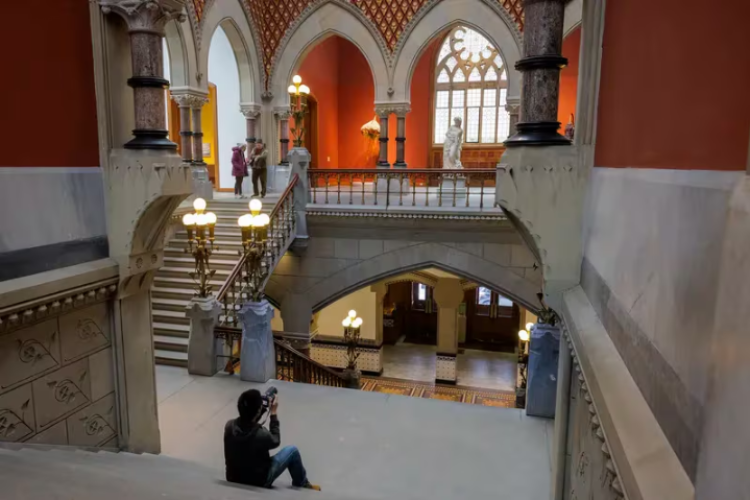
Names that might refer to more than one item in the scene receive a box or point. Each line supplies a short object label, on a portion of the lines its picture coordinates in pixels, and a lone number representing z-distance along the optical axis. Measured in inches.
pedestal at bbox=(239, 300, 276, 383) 276.2
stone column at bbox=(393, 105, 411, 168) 535.4
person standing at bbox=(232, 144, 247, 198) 502.0
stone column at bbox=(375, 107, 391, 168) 535.8
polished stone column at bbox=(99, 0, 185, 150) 146.2
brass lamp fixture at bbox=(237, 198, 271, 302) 266.7
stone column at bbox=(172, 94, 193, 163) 483.5
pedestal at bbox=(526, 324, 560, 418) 234.7
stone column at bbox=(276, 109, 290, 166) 575.2
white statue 513.7
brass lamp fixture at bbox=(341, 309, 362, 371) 373.6
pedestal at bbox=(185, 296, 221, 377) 288.2
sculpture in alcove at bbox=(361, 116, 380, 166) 682.2
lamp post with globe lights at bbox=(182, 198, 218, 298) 262.4
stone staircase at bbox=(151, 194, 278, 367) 335.0
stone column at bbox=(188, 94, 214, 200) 498.3
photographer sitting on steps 144.6
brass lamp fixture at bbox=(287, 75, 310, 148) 471.5
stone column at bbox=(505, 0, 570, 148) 110.9
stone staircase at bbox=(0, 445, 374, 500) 87.2
